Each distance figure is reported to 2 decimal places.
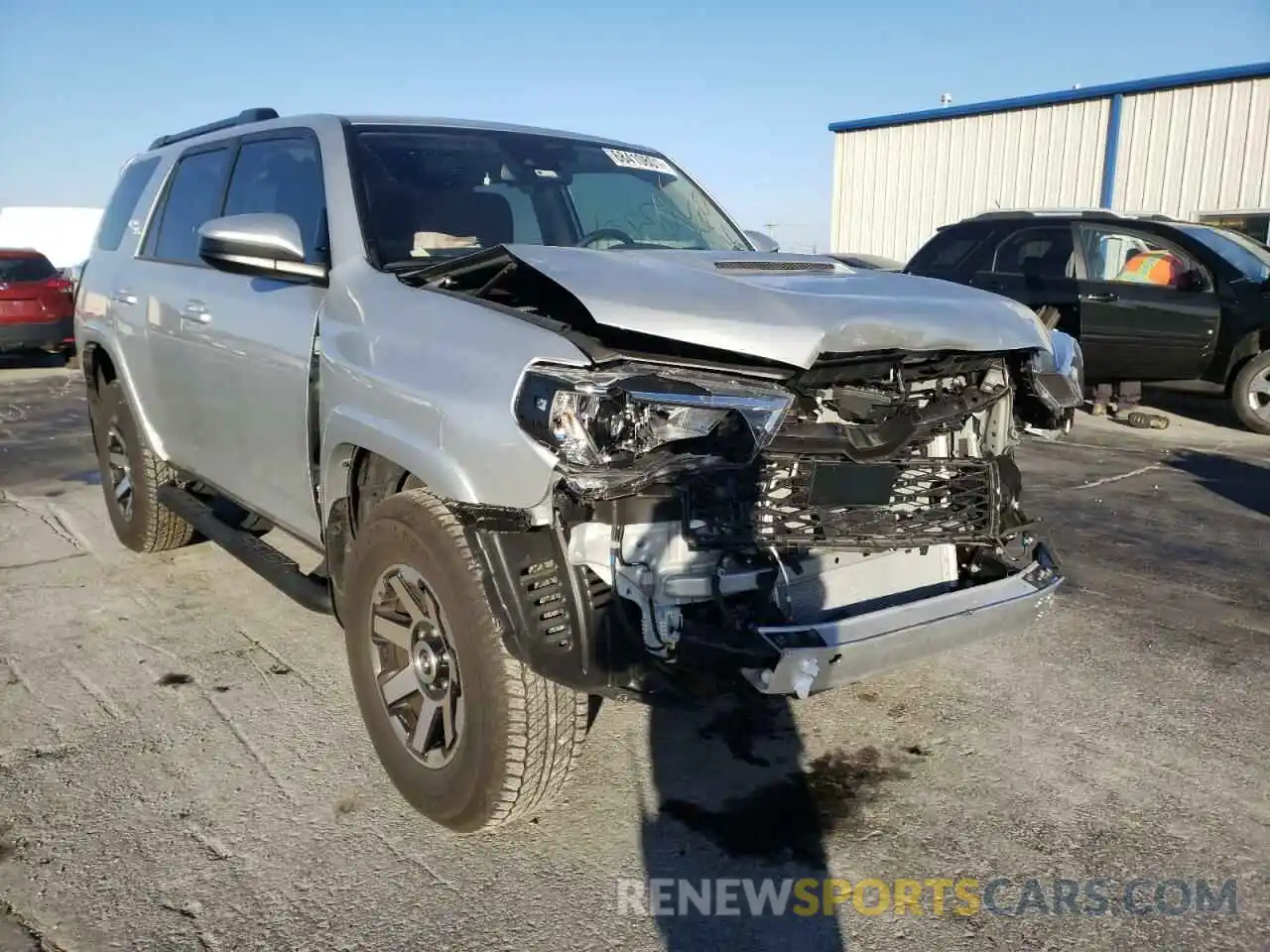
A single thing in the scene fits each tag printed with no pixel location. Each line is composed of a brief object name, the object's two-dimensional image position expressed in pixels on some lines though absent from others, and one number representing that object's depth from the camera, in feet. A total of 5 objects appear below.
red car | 46.50
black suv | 29.07
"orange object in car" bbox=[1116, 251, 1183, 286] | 29.99
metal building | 45.68
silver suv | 7.65
